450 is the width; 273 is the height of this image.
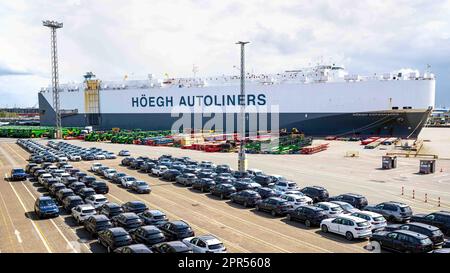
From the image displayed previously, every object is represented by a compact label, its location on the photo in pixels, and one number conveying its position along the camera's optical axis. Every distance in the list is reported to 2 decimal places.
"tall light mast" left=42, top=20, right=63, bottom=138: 78.69
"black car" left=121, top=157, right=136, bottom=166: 41.95
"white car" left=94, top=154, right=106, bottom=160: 48.31
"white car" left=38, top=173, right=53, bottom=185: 31.09
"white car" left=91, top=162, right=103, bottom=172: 37.83
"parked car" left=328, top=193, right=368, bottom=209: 22.95
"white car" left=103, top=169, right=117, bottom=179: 34.06
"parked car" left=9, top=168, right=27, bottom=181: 33.69
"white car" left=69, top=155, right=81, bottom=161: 46.89
